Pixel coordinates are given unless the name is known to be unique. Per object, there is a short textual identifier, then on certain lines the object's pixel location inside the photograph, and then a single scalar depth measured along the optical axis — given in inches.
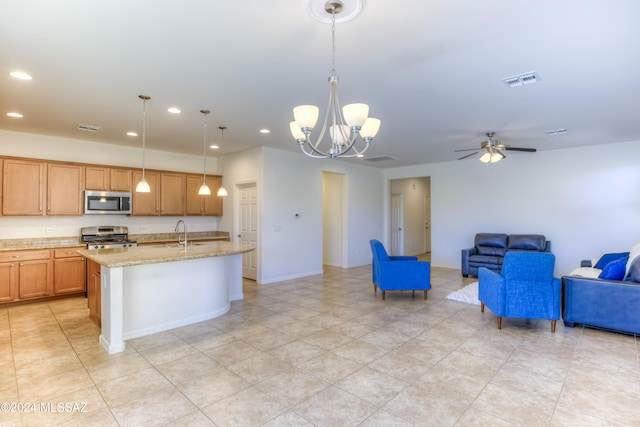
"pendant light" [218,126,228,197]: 195.2
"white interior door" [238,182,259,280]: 259.3
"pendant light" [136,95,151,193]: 149.4
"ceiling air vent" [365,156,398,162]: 296.7
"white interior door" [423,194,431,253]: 450.3
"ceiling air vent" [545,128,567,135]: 205.9
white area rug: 201.0
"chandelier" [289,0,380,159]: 90.2
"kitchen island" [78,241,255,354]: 130.7
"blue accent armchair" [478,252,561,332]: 148.9
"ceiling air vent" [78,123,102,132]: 192.9
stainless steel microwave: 221.9
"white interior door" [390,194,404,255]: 394.9
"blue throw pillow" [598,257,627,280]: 152.3
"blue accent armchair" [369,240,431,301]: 202.7
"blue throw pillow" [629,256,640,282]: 143.5
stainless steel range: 217.9
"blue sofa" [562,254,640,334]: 141.9
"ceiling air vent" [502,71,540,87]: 125.0
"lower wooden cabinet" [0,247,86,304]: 188.5
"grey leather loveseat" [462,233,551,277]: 259.6
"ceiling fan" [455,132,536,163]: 210.7
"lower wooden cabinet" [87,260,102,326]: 151.7
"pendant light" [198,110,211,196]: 171.3
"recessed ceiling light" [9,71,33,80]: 123.4
